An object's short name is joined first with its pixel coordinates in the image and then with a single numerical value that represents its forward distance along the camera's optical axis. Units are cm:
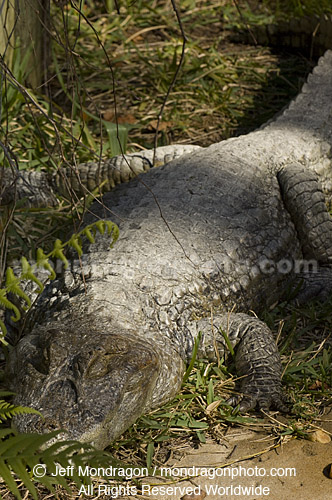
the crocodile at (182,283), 528
